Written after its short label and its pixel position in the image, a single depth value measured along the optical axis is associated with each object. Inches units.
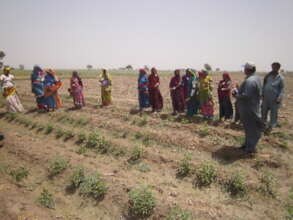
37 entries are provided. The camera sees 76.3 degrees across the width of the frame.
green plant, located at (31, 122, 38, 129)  305.7
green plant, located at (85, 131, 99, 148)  229.7
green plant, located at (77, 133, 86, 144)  245.0
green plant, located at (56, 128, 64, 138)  266.4
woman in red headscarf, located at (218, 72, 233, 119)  258.4
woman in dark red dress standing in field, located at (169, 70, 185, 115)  299.4
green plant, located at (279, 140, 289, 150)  190.1
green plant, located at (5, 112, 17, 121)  353.1
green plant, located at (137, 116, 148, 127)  279.6
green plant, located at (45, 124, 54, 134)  282.6
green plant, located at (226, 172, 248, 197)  143.1
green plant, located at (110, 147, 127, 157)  209.9
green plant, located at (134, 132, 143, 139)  244.6
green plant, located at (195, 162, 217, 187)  156.8
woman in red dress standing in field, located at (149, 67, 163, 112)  317.4
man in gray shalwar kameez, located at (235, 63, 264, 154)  169.0
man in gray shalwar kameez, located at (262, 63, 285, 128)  219.0
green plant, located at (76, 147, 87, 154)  218.9
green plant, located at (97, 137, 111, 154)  220.1
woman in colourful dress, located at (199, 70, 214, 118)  262.7
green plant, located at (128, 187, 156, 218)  133.3
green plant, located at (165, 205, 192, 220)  124.6
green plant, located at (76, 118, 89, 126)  301.3
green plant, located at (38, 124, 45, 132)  293.9
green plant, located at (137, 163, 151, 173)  179.6
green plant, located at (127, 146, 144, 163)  197.0
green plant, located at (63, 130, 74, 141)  259.3
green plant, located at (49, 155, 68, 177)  186.2
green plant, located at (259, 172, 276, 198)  140.5
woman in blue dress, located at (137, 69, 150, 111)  339.0
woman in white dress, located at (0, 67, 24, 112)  359.6
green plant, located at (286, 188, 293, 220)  120.0
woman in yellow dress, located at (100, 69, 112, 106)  376.5
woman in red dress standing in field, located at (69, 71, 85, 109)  370.0
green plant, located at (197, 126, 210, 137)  228.8
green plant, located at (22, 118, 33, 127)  319.0
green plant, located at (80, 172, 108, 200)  153.8
